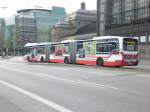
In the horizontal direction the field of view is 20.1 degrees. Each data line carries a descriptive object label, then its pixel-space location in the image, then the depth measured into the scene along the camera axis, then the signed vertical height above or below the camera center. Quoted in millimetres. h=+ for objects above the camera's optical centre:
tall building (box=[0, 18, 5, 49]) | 155788 +7019
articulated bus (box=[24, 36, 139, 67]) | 36188 -204
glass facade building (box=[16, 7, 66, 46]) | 143125 +8383
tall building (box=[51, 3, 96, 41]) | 114262 +6984
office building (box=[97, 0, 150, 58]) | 67375 +5171
